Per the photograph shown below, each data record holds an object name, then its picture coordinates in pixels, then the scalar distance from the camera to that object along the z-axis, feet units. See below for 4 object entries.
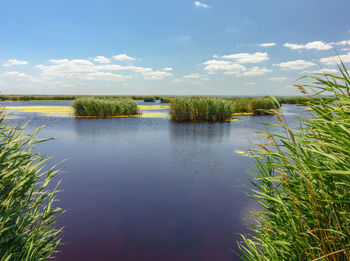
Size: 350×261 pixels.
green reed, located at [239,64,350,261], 7.18
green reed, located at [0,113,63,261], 8.90
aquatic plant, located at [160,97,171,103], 232.92
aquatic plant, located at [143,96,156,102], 261.79
